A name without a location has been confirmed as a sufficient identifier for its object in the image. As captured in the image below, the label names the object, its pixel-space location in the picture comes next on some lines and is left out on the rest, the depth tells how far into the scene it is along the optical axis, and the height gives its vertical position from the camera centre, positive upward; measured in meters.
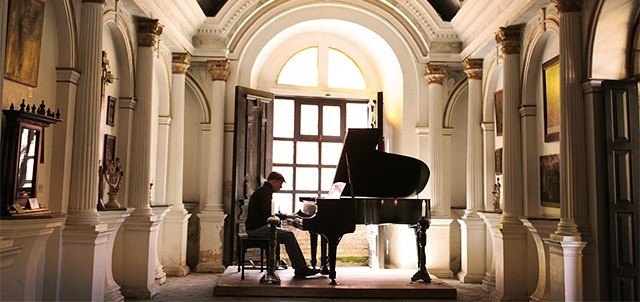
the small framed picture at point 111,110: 7.16 +1.00
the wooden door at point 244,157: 9.59 +0.60
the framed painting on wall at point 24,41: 4.92 +1.30
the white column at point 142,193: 7.29 -0.01
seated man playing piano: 7.40 -0.35
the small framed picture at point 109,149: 7.03 +0.52
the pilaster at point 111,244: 6.43 -0.60
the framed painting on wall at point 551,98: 6.95 +1.19
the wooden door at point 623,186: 5.54 +0.12
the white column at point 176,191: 9.12 +0.02
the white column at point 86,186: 5.72 +0.05
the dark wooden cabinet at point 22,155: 4.72 +0.30
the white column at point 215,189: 9.52 +0.06
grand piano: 7.19 +0.00
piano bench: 7.43 -0.62
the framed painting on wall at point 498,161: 8.67 +0.52
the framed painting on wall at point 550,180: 6.91 +0.20
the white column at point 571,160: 5.73 +0.38
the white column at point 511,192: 7.52 +0.06
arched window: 11.24 +2.37
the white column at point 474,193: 9.15 +0.05
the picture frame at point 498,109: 8.68 +1.30
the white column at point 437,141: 9.80 +0.92
